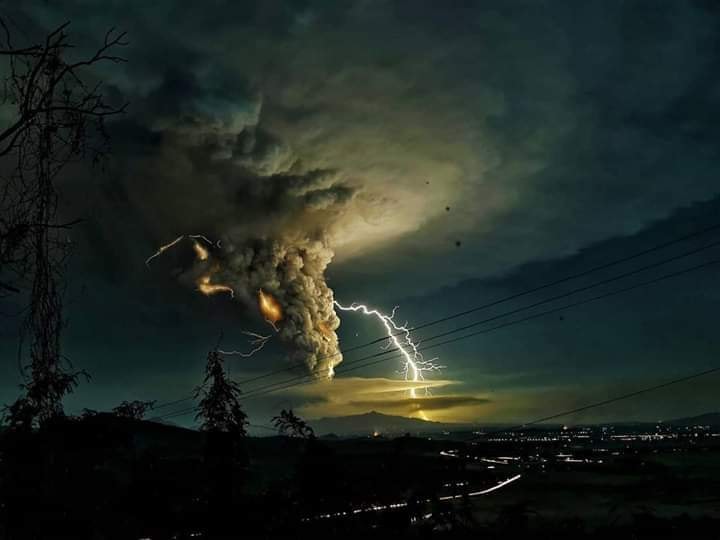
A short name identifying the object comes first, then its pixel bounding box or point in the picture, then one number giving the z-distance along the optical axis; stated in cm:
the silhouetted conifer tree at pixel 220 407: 1670
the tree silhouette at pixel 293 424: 1569
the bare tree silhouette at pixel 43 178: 379
